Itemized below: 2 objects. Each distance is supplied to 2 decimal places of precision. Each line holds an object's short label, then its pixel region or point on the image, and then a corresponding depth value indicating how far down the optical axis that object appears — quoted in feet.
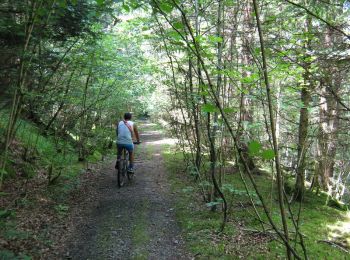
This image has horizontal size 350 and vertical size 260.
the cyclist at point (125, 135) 30.42
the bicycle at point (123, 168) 30.37
